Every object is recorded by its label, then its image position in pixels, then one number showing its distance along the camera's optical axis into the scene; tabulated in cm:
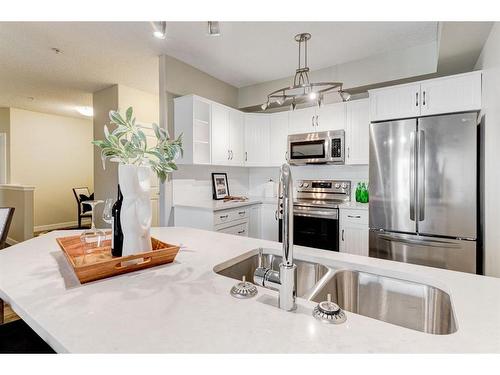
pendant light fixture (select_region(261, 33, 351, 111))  217
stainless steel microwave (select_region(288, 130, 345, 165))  335
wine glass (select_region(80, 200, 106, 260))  126
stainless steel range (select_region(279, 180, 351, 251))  302
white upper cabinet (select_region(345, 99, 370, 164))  319
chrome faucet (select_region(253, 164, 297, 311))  77
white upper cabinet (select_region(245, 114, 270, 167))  398
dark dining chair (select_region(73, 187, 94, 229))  573
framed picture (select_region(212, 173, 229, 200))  381
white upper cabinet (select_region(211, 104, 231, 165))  344
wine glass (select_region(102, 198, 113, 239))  127
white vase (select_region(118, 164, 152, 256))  111
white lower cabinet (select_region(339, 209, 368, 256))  286
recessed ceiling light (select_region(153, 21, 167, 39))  145
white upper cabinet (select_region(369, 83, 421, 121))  256
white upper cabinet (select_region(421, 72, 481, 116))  232
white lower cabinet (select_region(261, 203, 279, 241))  357
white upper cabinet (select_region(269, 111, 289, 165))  382
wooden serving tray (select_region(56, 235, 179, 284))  95
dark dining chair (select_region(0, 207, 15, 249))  209
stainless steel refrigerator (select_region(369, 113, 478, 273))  227
